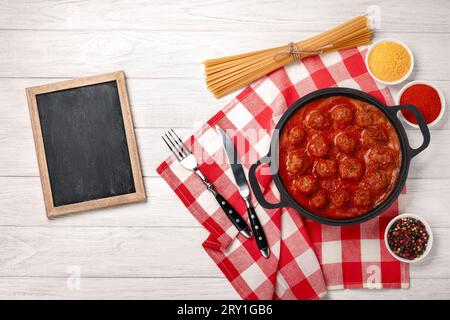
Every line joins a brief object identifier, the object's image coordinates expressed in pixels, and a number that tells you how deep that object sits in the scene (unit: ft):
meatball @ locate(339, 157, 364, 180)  5.24
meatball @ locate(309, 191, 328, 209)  5.26
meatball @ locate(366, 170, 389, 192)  5.23
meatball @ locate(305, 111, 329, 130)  5.31
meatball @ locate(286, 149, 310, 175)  5.26
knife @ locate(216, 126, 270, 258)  5.80
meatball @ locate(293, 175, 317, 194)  5.26
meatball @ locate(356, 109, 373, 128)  5.29
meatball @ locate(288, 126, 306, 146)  5.29
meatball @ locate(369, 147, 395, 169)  5.21
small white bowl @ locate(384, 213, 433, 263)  5.67
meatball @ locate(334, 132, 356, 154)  5.26
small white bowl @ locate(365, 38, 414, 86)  5.81
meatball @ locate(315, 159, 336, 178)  5.27
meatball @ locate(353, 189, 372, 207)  5.23
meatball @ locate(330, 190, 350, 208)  5.25
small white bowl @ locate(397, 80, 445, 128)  5.78
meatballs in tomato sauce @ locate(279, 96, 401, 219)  5.26
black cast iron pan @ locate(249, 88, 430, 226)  5.20
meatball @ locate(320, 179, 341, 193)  5.34
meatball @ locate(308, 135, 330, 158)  5.29
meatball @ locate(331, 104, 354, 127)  5.28
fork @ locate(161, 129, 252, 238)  5.83
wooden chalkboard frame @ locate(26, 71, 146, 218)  5.95
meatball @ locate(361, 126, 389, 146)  5.26
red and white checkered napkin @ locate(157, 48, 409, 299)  5.87
